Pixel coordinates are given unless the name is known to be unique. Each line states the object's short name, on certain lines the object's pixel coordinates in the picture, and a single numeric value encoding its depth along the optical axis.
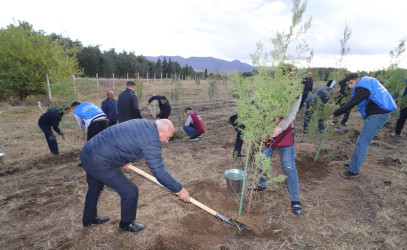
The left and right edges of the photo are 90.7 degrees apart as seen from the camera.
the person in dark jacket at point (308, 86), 10.44
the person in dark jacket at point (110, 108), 6.35
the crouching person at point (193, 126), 7.14
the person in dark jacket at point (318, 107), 4.85
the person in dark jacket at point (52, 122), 5.17
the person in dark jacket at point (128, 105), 5.21
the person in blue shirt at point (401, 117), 7.02
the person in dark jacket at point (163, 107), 7.15
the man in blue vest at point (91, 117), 4.46
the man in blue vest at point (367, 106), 3.73
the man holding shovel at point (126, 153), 2.32
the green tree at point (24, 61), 12.62
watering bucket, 3.47
